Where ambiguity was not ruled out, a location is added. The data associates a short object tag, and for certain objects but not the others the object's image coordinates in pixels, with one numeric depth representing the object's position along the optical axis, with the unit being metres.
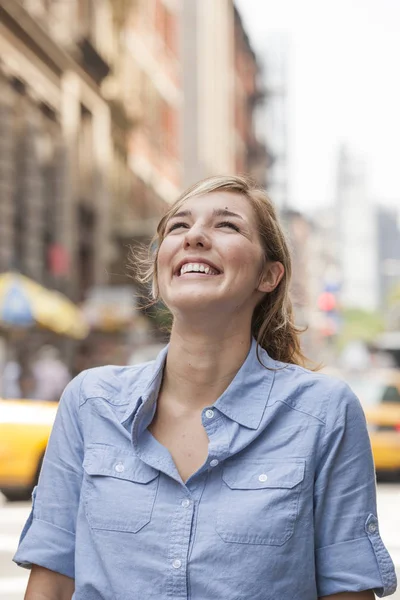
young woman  2.20
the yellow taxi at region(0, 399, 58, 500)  8.59
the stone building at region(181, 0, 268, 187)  50.91
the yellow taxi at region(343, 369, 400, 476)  11.13
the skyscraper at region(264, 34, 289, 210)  76.56
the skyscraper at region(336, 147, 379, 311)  181.62
